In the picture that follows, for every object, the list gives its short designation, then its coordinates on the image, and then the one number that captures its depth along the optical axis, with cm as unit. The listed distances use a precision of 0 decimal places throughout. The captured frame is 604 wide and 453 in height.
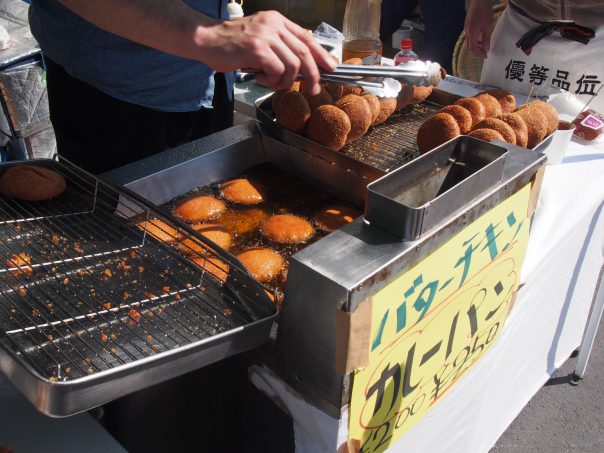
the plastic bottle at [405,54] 295
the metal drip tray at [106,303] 103
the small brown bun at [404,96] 244
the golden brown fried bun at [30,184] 158
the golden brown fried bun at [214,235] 159
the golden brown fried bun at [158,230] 151
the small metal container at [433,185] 126
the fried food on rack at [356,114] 212
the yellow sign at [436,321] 130
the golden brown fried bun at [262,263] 154
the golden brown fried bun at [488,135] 194
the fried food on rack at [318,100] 217
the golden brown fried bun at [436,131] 200
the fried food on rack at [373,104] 224
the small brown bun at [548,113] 218
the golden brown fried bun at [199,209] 179
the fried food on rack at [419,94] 251
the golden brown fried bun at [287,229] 172
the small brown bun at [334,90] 228
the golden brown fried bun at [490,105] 225
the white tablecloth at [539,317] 190
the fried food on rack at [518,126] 202
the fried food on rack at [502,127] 197
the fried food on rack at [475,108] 217
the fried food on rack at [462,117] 208
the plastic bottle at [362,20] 327
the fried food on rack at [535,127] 210
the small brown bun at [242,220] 178
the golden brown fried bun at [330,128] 202
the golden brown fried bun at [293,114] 207
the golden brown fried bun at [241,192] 190
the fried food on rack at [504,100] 238
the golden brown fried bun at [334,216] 180
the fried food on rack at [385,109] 233
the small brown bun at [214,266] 136
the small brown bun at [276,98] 215
